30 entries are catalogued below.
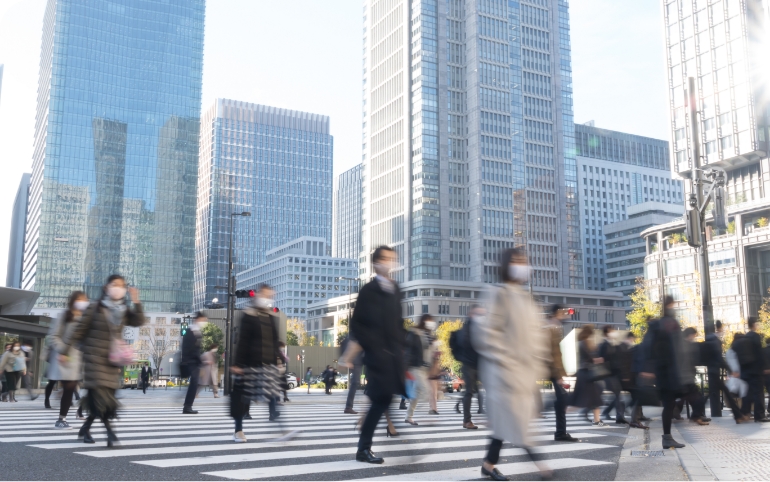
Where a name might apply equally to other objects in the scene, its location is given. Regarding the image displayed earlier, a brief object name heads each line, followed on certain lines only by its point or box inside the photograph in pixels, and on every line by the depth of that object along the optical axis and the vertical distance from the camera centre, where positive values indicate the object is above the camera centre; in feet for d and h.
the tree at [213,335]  291.17 +4.20
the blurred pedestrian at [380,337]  19.85 +0.20
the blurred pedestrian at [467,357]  29.62 -0.59
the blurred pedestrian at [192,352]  45.03 -0.41
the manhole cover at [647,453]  24.08 -3.73
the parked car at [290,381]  160.58 -8.19
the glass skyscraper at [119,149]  384.06 +106.47
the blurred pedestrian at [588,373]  32.35 -1.47
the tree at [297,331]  366.72 +6.90
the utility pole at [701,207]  46.74 +9.30
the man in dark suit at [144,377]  138.49 -6.13
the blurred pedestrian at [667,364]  26.37 -0.82
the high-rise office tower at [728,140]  243.40 +72.99
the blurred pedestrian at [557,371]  27.53 -1.05
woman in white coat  17.15 -0.34
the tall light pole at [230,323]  92.24 +3.02
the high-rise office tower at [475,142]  387.96 +110.62
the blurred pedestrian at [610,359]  37.60 -0.84
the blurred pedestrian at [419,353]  35.37 -0.44
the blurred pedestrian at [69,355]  28.32 -0.32
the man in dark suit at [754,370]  38.58 -1.50
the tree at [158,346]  309.83 -0.14
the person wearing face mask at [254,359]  26.58 -0.51
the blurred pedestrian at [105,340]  23.40 +0.20
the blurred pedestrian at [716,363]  39.42 -1.17
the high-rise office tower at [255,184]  605.73 +137.37
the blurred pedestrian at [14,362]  54.60 -1.15
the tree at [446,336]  242.88 +2.51
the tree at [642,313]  184.03 +7.68
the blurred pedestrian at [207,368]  48.57 -1.61
